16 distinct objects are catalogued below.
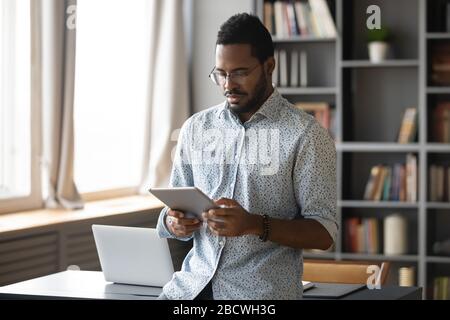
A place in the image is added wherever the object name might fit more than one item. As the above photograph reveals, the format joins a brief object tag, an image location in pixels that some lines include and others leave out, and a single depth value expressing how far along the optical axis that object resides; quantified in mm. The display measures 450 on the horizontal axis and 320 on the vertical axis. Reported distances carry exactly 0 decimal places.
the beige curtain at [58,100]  7219
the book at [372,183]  8609
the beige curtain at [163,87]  8912
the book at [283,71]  8744
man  3542
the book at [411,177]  8428
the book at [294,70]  8763
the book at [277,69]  8724
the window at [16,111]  7109
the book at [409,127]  8499
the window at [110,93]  8190
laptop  4098
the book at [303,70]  8769
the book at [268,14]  8692
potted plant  8461
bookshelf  8364
